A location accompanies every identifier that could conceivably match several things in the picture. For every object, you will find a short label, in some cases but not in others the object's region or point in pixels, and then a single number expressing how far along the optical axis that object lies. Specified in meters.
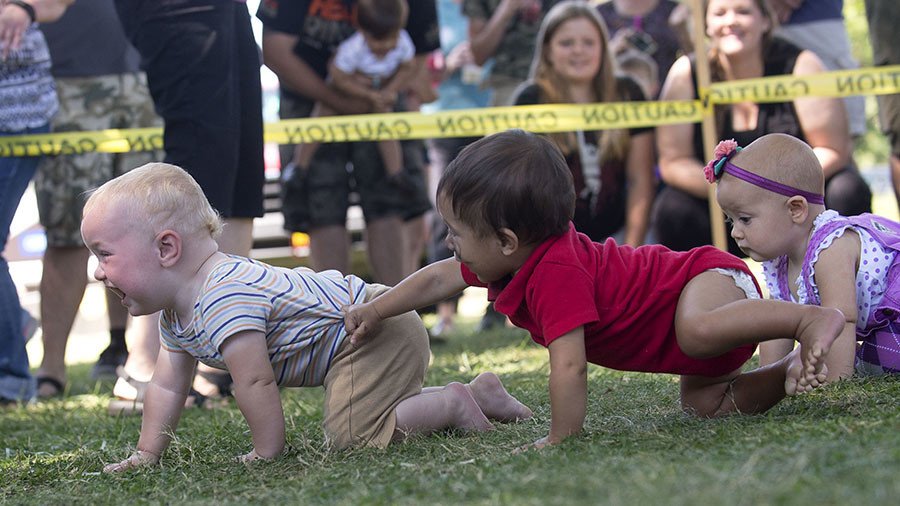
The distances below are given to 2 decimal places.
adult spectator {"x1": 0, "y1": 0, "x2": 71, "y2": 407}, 9.26
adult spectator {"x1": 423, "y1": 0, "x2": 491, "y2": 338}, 13.87
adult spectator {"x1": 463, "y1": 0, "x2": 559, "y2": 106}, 13.27
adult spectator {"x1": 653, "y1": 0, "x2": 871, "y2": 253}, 11.80
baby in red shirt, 5.21
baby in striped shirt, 5.59
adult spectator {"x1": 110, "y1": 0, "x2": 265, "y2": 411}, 7.93
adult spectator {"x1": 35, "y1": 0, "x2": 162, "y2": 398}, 10.41
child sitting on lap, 12.15
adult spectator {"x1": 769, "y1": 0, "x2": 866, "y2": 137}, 12.12
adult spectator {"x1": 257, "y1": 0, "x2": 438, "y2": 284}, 11.70
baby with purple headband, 6.17
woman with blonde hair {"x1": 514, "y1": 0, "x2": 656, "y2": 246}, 12.69
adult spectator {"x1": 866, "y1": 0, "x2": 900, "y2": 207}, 11.12
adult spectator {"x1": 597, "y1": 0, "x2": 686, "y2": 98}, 12.70
